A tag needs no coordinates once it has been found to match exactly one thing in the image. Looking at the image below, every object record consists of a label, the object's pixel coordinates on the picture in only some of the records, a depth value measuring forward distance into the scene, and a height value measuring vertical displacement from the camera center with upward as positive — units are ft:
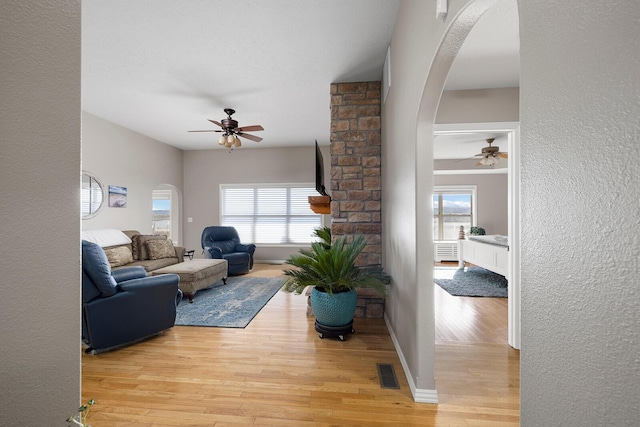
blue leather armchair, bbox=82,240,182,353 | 7.16 -2.52
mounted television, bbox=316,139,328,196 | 10.75 +1.61
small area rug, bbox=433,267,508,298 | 13.11 -3.70
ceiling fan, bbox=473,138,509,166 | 15.05 +3.40
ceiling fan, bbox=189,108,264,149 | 12.78 +4.01
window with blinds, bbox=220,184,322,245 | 21.81 +0.16
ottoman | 11.84 -2.68
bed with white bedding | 13.63 -2.09
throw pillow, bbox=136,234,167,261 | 14.89 -1.87
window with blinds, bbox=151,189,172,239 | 28.14 +0.50
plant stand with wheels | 8.17 -3.47
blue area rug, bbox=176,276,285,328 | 9.78 -3.76
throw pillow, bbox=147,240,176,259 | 14.84 -1.90
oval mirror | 14.03 +1.02
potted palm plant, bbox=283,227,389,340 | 8.07 -1.98
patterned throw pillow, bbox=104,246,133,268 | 12.76 -1.98
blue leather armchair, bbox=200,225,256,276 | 16.75 -2.18
